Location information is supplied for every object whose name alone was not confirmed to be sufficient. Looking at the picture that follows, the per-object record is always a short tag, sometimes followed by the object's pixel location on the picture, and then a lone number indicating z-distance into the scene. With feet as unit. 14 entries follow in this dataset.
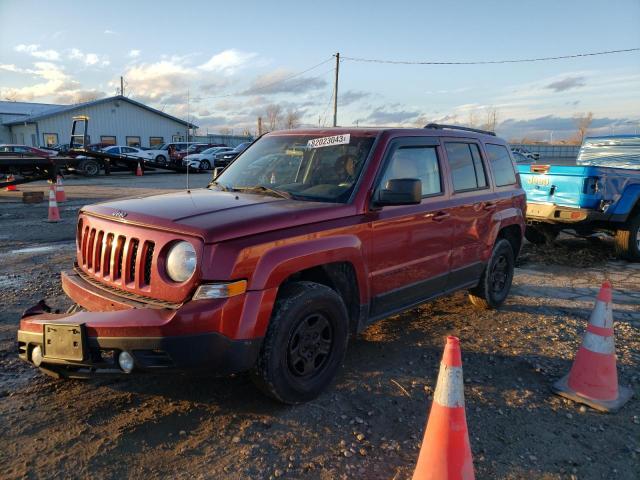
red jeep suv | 9.09
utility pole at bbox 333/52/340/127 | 123.54
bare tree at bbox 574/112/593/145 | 286.21
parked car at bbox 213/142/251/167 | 101.65
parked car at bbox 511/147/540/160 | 90.79
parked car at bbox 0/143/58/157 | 67.55
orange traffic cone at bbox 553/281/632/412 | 11.38
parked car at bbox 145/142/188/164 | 104.37
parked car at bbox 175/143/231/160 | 104.29
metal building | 139.85
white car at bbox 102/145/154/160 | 96.86
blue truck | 24.98
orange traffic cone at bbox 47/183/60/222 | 35.12
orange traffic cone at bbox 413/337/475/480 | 7.88
